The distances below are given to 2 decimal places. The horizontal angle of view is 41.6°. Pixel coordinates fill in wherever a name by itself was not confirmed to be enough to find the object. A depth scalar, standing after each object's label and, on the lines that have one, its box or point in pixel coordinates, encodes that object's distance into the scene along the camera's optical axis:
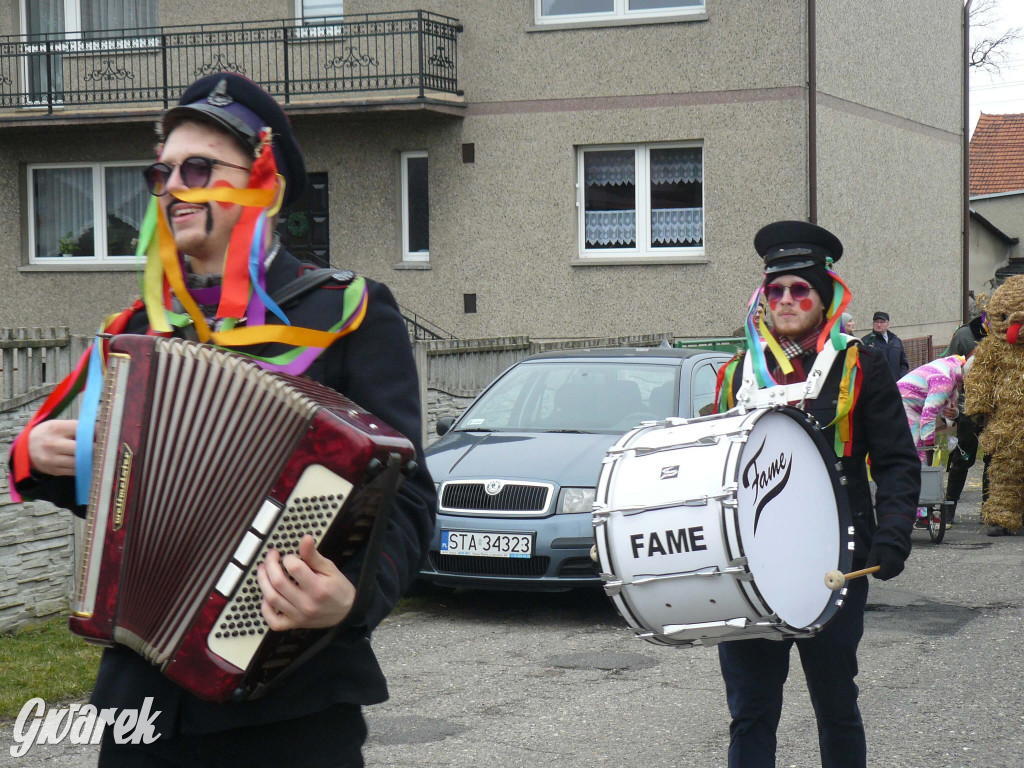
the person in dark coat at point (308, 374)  2.31
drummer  4.11
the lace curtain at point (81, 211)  20.53
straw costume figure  11.39
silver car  8.05
